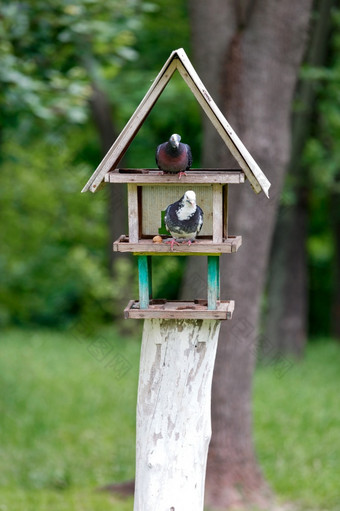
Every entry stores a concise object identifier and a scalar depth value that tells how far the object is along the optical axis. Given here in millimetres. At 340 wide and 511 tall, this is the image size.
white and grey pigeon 6512
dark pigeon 6547
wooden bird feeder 6695
